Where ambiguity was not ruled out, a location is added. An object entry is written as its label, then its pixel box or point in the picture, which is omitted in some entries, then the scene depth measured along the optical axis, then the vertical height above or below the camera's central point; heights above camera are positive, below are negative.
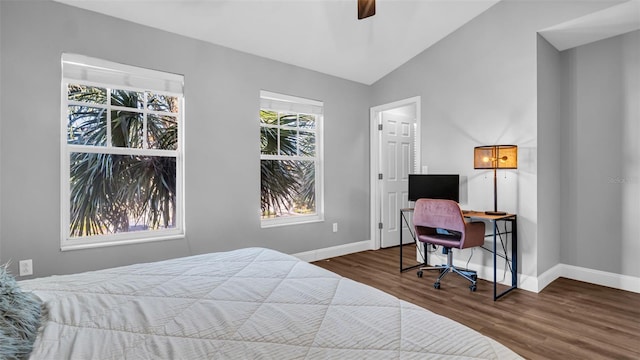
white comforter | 0.87 -0.46
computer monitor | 3.52 -0.09
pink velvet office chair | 2.99 -0.50
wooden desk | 2.95 -0.56
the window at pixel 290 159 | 3.81 +0.25
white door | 4.76 +0.19
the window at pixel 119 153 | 2.65 +0.24
